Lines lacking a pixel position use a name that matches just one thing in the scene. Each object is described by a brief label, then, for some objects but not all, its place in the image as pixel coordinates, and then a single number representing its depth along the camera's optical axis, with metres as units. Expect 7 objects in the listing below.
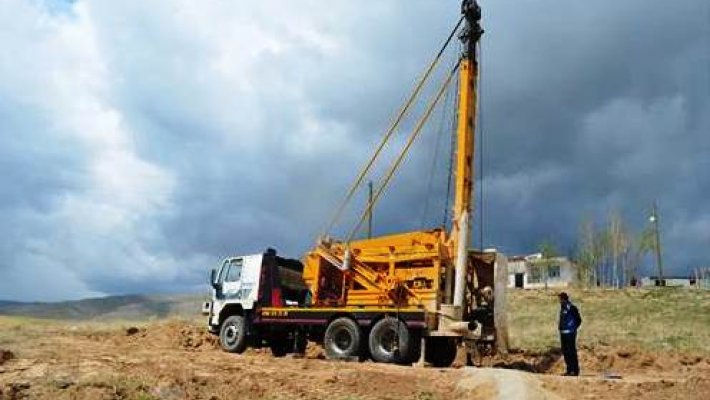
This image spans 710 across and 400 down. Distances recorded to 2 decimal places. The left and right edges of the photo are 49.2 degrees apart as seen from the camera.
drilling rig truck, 18.42
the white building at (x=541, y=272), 76.44
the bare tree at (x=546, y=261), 75.44
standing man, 17.50
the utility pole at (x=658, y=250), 69.94
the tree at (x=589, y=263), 71.50
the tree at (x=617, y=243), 71.25
